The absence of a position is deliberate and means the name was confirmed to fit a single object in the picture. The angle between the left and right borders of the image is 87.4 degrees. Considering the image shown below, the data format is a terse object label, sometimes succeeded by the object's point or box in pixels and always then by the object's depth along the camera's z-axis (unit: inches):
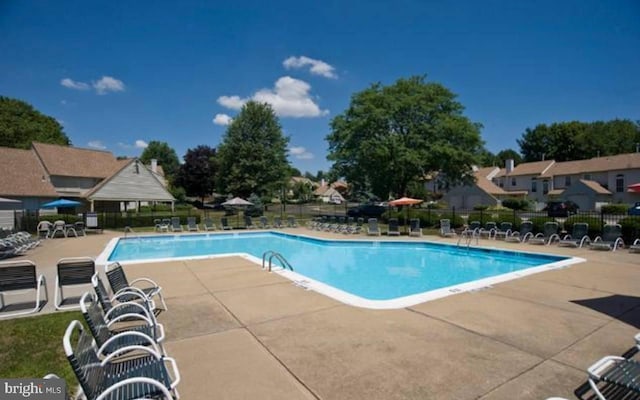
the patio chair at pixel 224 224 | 935.8
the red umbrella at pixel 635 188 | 390.3
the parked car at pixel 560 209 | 1154.0
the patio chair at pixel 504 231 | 649.7
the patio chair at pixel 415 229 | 744.6
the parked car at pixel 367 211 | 1318.9
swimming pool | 354.9
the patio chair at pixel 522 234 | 620.4
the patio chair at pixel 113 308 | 171.4
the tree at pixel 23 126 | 1576.0
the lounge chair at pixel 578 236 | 540.4
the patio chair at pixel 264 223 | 975.0
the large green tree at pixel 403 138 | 1104.2
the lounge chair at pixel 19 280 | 231.3
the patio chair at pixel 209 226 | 924.0
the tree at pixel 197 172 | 2062.0
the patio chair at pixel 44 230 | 729.6
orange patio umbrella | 796.9
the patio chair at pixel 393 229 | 749.9
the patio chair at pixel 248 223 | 987.3
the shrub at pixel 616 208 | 1158.0
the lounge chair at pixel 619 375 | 101.4
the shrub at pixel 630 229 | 518.0
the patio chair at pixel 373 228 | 769.1
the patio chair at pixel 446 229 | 720.3
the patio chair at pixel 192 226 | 892.6
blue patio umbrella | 833.5
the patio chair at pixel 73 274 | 245.8
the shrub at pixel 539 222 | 625.4
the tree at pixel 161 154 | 3395.7
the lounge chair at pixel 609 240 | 501.7
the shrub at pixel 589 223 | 556.7
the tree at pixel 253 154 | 1708.9
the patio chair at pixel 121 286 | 218.8
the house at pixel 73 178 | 1056.8
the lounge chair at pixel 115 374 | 89.1
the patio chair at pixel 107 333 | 127.9
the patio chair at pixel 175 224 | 878.4
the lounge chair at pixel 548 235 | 586.6
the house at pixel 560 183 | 1417.3
